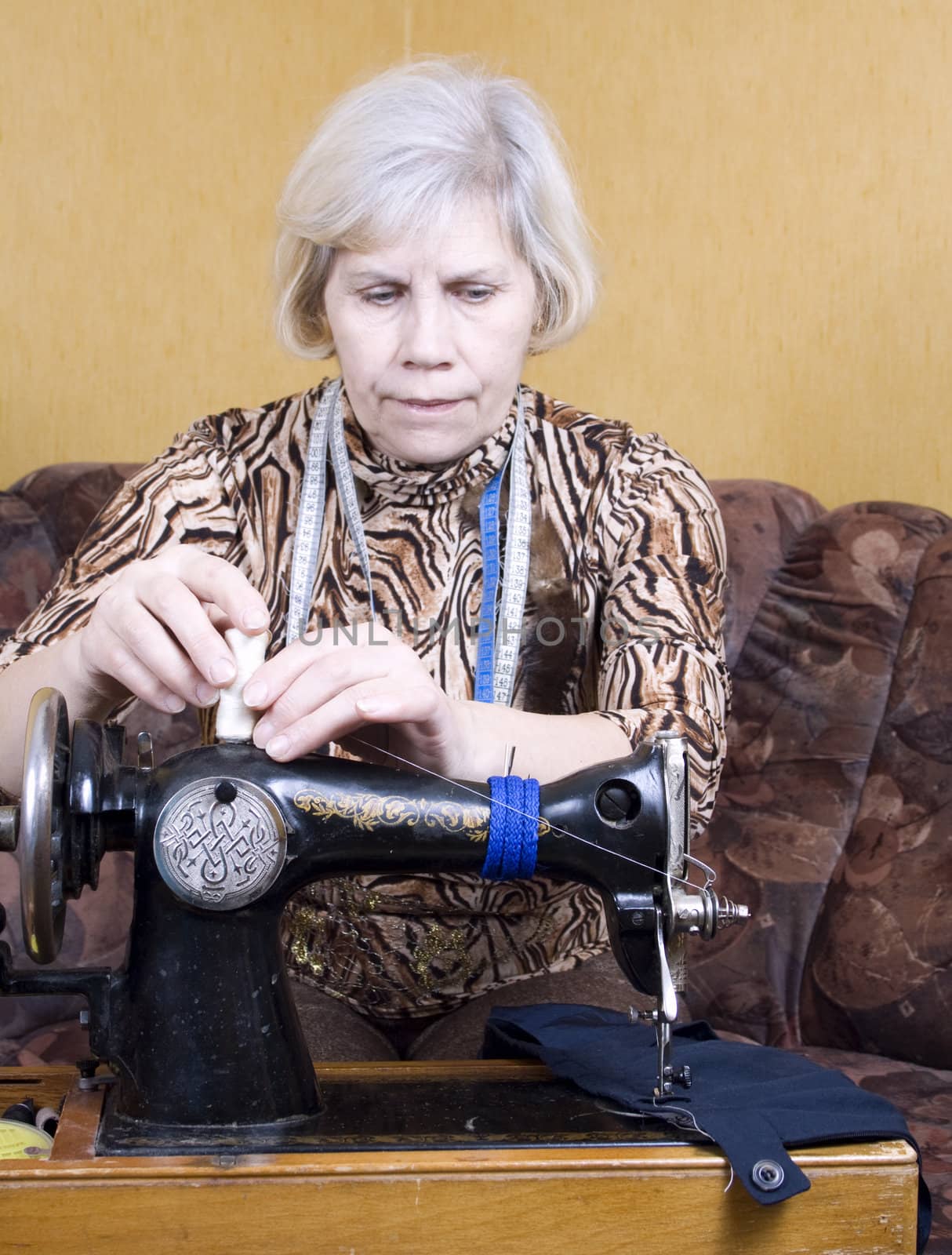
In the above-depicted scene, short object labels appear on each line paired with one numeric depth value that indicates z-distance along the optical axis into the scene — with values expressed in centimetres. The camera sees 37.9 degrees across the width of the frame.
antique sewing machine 80
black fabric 83
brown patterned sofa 173
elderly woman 133
